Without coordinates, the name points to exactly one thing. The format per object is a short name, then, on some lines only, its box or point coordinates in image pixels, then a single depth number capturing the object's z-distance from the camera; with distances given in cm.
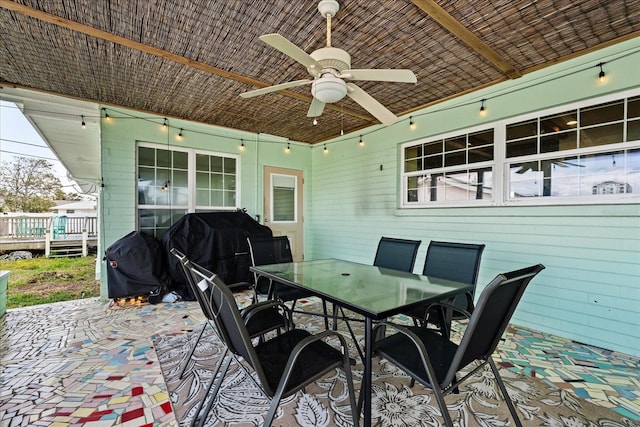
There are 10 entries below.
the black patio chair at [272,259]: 272
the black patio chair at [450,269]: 217
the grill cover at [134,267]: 368
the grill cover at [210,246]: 404
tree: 860
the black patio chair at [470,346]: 126
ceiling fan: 182
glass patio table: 151
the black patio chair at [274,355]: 126
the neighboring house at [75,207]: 1131
